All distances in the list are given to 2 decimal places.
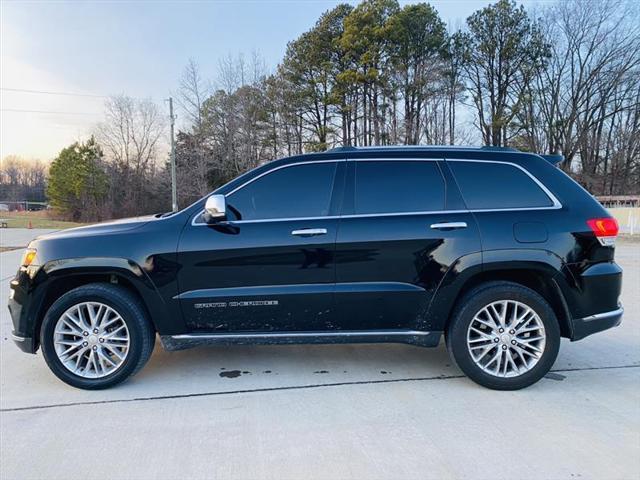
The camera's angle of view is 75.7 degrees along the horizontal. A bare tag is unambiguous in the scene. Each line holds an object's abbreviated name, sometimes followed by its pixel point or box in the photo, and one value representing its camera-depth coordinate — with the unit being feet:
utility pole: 84.07
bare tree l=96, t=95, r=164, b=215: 146.10
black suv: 10.68
